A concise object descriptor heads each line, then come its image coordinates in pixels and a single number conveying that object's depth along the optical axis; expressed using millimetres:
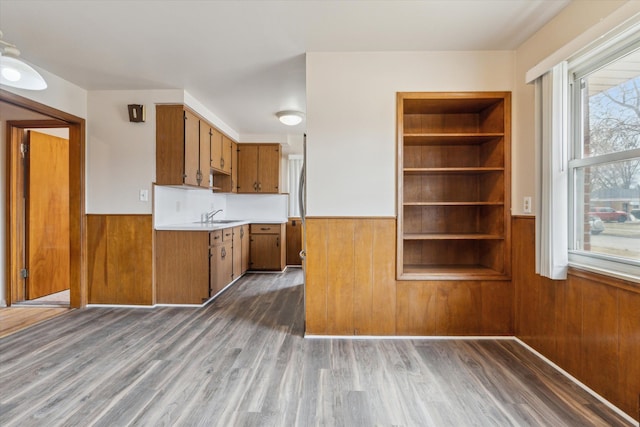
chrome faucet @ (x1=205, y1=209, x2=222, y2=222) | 4965
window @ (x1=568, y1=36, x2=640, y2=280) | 1704
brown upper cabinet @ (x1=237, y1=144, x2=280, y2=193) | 5531
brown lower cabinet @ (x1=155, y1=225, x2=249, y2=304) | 3557
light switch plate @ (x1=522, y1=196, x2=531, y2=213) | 2446
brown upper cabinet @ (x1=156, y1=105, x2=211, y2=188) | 3486
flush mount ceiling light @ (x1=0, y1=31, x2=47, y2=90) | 1479
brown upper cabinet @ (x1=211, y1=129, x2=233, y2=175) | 4406
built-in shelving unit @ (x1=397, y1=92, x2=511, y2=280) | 2777
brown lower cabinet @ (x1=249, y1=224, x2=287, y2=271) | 5379
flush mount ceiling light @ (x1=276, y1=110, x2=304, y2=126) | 4261
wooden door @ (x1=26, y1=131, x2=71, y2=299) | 3713
